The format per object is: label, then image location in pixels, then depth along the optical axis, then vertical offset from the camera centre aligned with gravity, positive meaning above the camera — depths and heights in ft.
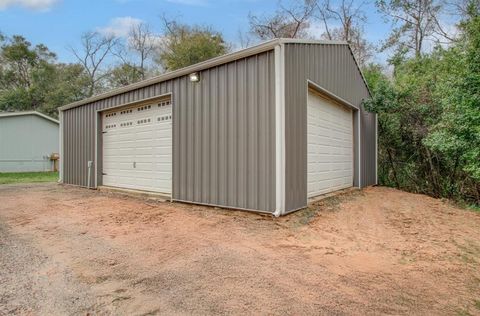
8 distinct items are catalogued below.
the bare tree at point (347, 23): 54.70 +24.18
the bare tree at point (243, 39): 62.28 +24.01
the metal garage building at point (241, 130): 15.33 +1.69
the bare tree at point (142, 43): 76.23 +28.33
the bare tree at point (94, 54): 82.94 +27.96
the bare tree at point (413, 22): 44.50 +20.02
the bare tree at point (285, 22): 58.03 +26.07
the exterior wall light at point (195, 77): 18.42 +4.75
